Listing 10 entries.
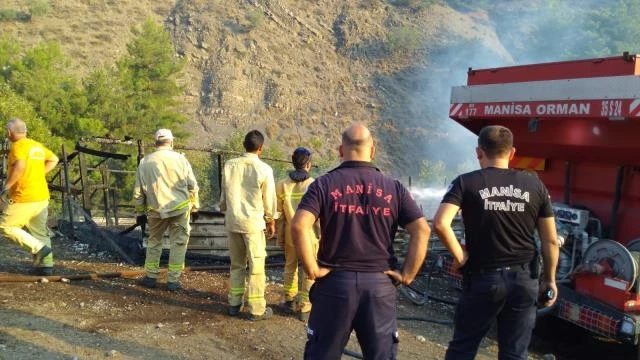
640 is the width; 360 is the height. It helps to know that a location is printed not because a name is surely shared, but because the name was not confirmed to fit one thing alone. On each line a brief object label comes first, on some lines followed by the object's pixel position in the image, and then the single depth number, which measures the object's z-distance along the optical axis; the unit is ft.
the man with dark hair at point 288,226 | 18.75
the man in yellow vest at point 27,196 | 21.20
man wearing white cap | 20.49
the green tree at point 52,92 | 80.89
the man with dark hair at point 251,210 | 18.22
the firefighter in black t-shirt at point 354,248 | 10.59
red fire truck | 17.01
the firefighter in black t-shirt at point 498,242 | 11.83
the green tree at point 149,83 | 92.63
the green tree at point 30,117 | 72.95
